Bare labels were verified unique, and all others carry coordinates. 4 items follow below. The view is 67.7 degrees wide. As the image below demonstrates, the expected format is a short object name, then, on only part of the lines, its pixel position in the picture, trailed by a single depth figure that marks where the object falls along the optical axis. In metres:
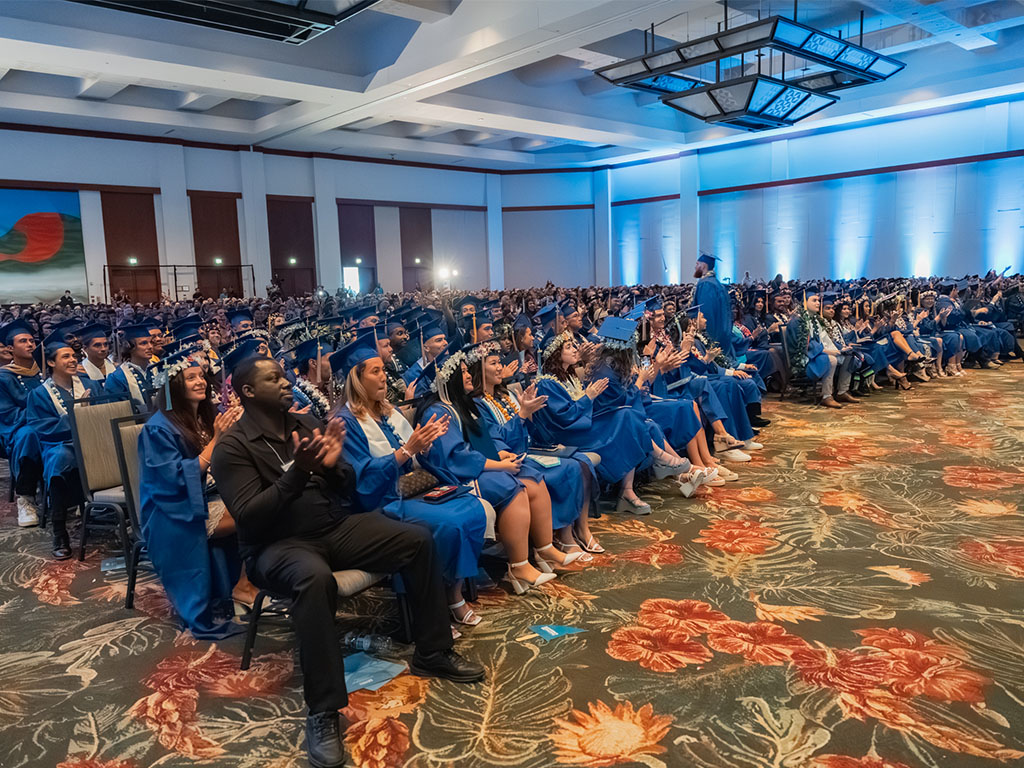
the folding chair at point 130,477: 3.75
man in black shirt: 2.70
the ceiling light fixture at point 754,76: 9.70
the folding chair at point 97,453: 4.09
